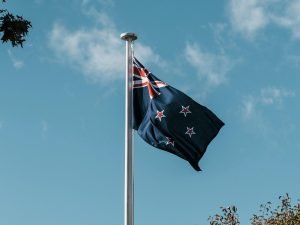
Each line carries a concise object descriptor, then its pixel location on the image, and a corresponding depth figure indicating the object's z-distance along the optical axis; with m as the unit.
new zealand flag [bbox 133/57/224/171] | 14.66
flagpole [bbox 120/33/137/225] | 13.35
